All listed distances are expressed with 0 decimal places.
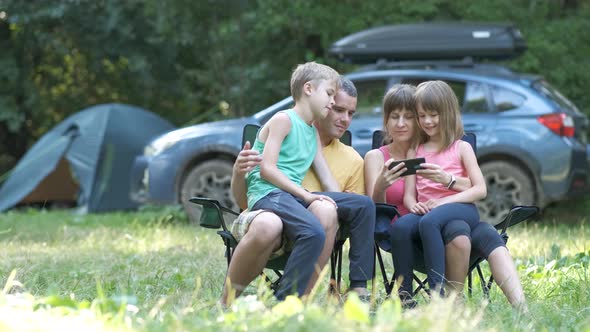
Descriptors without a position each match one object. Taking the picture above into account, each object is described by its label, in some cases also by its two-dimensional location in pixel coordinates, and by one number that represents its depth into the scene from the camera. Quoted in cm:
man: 779
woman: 811
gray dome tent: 2234
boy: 772
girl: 842
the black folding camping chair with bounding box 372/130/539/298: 844
